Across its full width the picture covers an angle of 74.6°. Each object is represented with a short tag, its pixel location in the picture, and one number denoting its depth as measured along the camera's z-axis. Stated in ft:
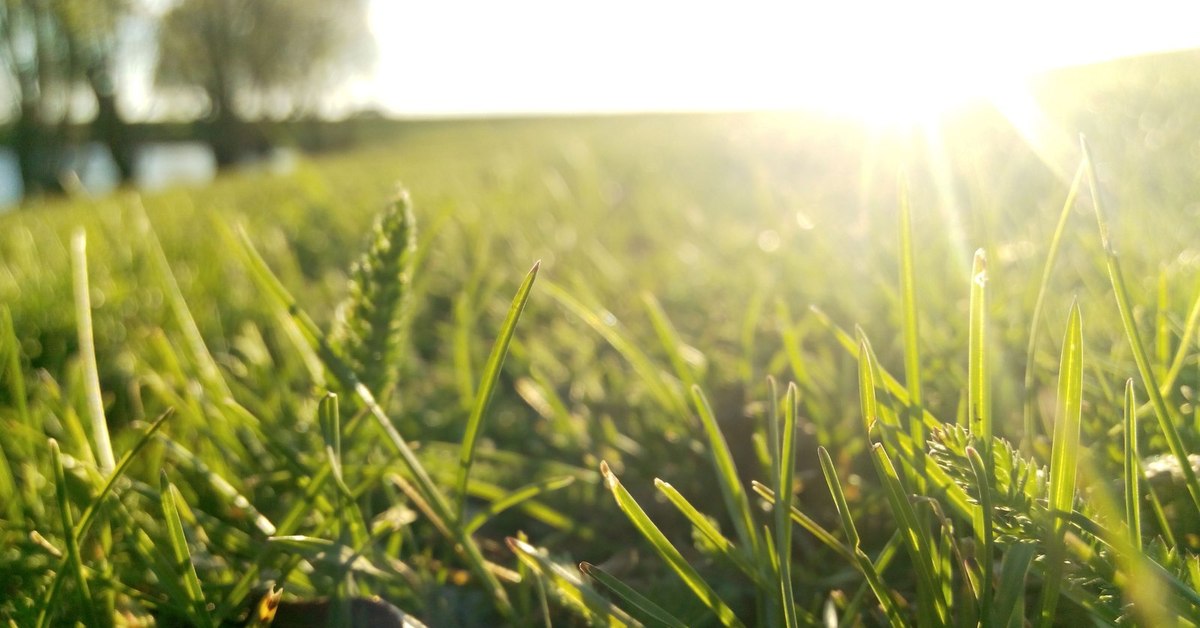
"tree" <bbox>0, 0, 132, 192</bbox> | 53.06
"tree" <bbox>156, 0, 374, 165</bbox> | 89.61
